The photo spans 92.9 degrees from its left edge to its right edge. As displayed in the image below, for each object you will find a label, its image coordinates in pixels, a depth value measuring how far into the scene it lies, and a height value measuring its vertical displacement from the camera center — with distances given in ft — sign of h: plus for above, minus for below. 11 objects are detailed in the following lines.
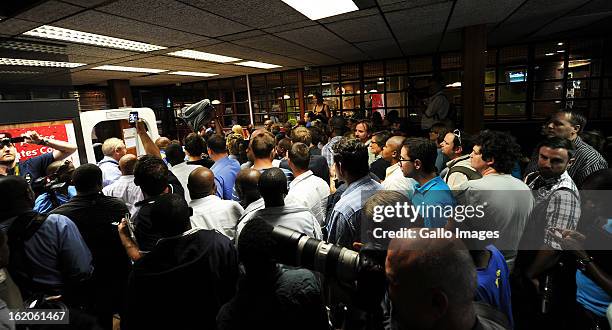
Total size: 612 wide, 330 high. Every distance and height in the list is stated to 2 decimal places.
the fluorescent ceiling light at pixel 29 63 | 10.55 +2.94
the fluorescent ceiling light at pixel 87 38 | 9.29 +3.47
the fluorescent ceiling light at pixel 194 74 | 22.22 +4.44
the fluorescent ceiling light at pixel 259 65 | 19.89 +4.31
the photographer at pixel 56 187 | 6.98 -1.22
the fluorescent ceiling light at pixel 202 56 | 14.49 +3.95
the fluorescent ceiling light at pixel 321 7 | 8.62 +3.48
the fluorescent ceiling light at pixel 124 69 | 17.00 +3.97
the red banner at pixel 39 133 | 9.00 +0.07
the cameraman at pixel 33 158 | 7.45 -0.52
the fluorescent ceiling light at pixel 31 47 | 10.07 +3.32
